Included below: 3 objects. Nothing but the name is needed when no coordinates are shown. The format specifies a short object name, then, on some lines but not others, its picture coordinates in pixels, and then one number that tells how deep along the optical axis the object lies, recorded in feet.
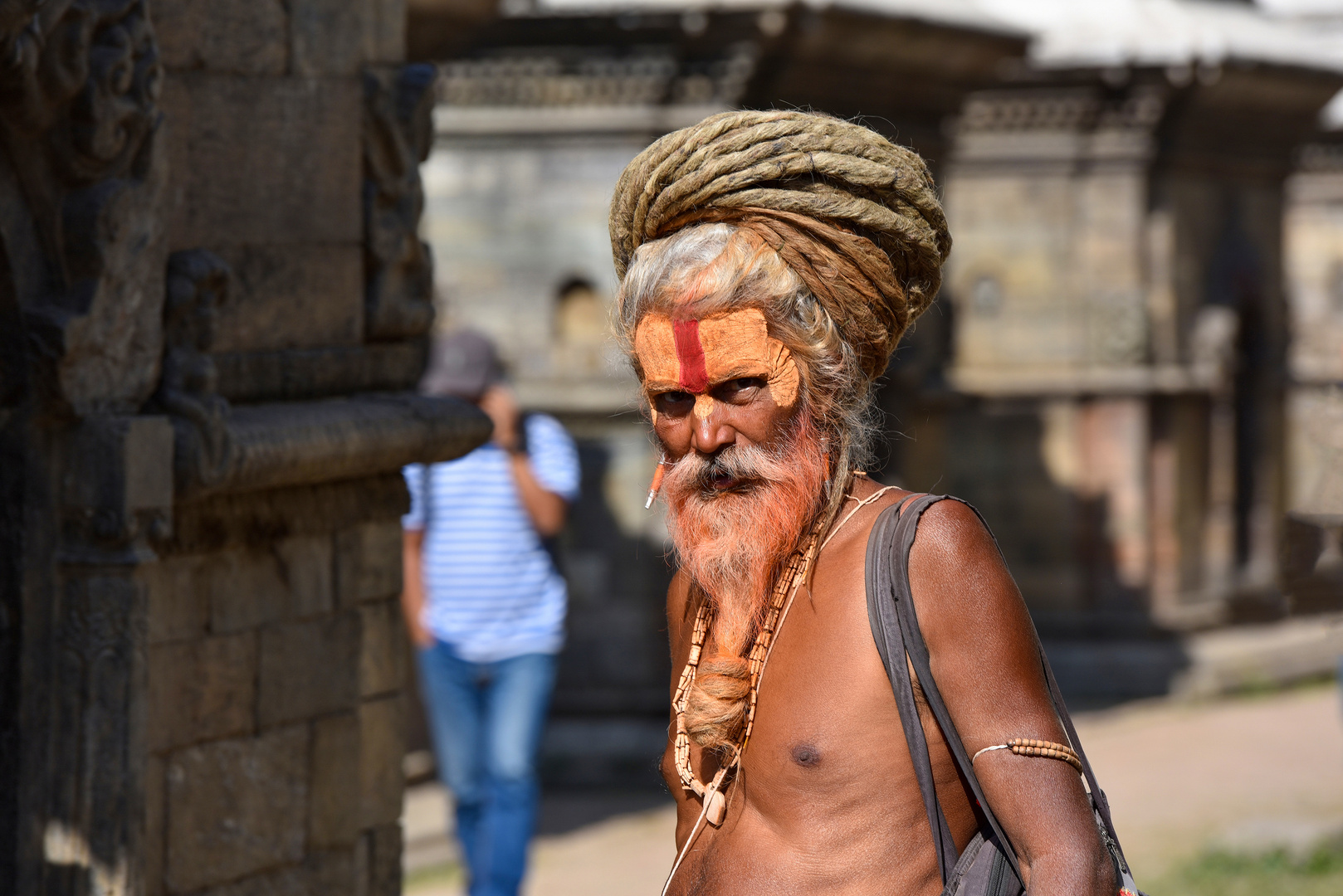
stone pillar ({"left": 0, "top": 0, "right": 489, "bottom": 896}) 23.93
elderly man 16.24
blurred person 40.50
